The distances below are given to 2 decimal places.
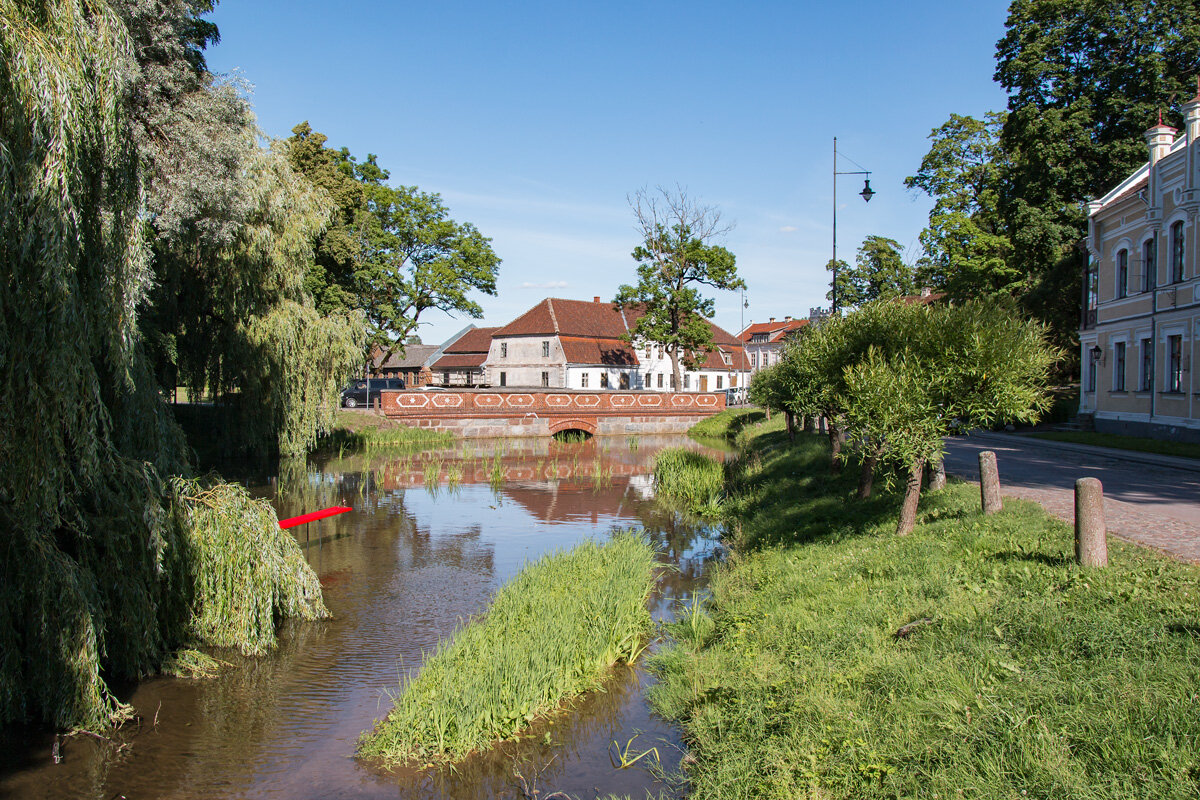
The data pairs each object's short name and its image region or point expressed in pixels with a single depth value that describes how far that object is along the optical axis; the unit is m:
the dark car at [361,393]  44.95
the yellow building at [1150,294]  22.42
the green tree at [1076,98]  29.69
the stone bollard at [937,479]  13.45
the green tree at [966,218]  34.09
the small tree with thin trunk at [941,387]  10.25
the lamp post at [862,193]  23.41
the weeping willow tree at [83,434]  6.42
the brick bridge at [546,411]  41.12
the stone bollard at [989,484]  10.93
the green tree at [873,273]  50.59
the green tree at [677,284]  53.12
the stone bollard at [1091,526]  7.86
